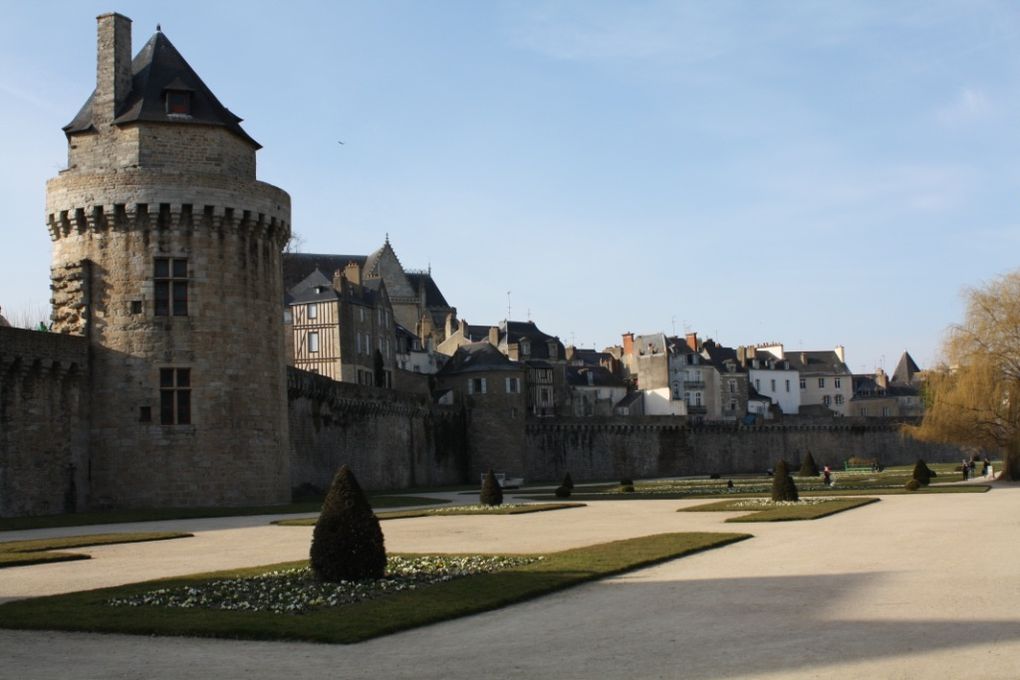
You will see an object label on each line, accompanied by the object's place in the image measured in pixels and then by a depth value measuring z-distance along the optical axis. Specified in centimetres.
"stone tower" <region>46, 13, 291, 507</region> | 3488
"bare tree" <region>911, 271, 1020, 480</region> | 4794
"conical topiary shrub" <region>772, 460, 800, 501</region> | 3419
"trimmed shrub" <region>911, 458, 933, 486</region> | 4441
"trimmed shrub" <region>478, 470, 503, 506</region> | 3578
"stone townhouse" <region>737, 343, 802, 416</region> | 12125
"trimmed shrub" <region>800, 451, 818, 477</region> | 6181
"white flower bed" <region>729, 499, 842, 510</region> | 3155
